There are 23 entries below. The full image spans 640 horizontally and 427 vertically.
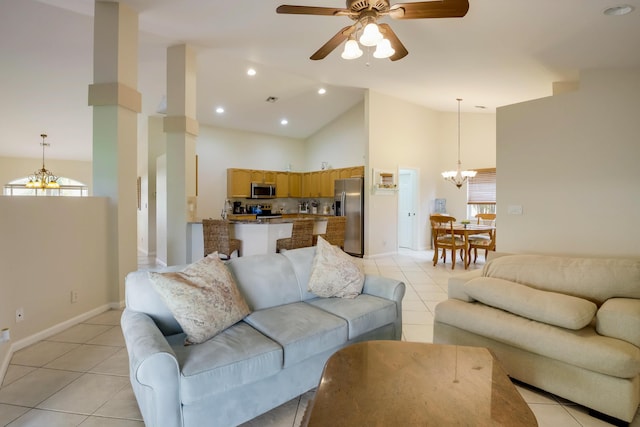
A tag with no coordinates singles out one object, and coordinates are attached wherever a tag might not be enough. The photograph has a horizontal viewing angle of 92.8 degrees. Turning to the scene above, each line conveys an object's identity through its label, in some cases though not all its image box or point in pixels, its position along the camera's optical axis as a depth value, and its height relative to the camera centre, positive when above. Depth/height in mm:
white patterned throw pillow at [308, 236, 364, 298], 2463 -560
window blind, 7059 +502
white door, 7613 -46
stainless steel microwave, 7965 +447
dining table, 5633 -431
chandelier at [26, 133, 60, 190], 7950 +738
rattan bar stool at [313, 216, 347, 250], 5641 -443
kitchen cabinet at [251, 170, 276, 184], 8062 +833
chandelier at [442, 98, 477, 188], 6641 +758
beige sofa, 1695 -750
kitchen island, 4602 -432
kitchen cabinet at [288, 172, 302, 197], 8742 +679
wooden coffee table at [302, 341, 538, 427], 1100 -755
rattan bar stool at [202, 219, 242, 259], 4348 -439
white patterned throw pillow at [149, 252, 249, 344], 1713 -543
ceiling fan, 2295 +1547
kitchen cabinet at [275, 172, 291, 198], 8477 +663
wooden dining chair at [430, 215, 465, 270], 5723 -564
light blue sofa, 1412 -760
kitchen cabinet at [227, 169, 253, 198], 7770 +635
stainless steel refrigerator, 6789 -70
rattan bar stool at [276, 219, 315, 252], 4758 -461
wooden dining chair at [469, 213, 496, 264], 5750 -634
